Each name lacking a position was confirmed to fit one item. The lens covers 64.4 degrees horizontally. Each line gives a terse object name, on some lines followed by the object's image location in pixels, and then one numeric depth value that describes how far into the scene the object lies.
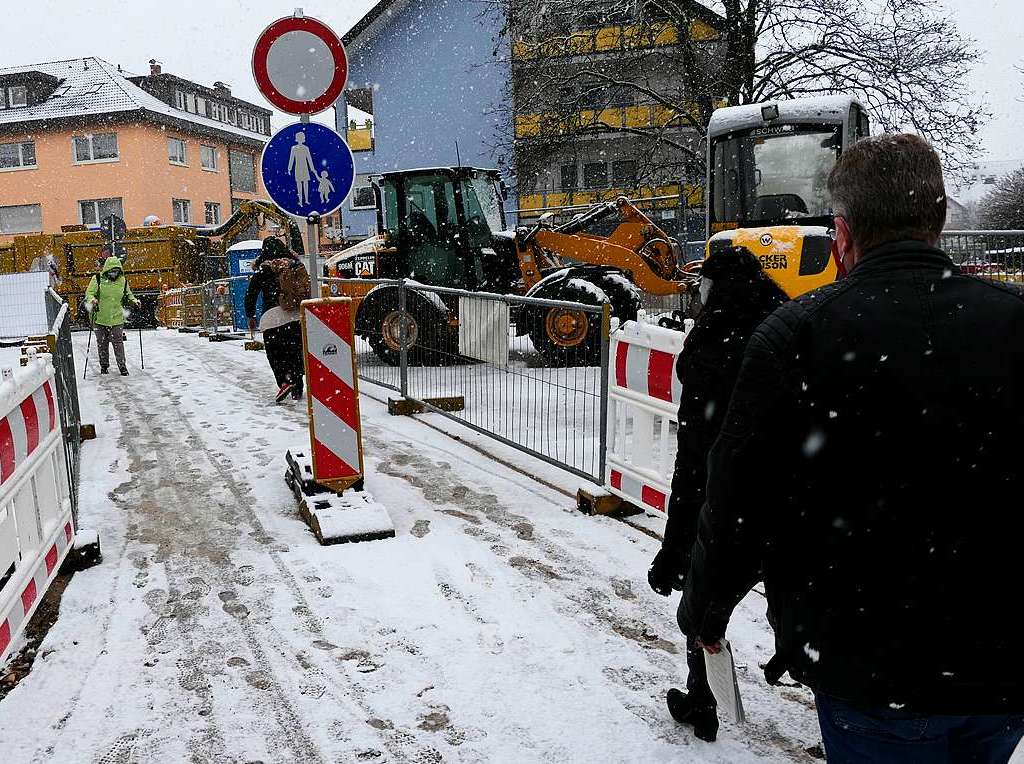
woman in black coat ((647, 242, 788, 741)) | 2.84
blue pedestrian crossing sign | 5.16
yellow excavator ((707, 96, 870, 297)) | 9.76
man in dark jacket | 1.45
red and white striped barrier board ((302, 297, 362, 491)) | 5.29
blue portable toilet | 24.69
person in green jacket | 12.95
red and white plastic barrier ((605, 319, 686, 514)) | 4.84
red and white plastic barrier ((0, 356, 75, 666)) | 3.40
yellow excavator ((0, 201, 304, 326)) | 26.81
